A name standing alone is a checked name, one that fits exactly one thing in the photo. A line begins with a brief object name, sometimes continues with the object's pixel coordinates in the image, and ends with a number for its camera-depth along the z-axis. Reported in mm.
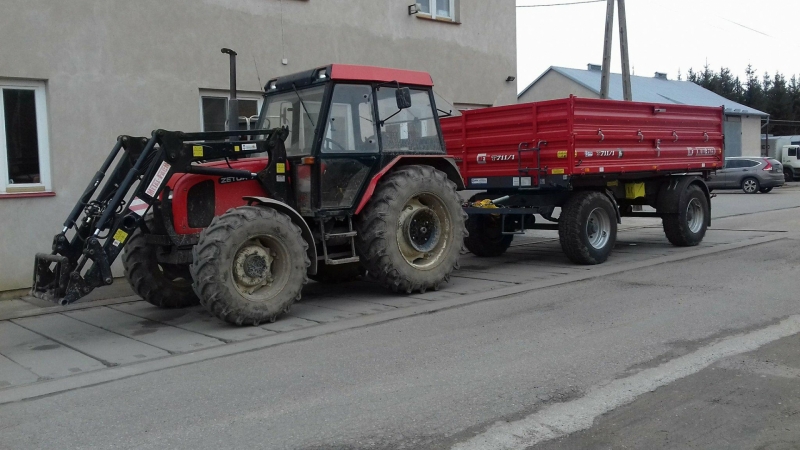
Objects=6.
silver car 29172
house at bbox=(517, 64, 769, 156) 40562
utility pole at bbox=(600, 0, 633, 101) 17750
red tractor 7031
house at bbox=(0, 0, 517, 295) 9570
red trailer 10445
